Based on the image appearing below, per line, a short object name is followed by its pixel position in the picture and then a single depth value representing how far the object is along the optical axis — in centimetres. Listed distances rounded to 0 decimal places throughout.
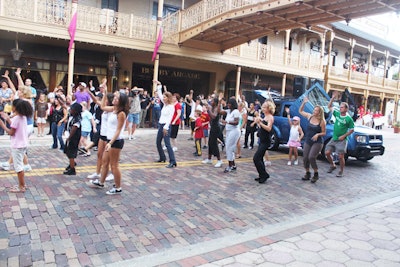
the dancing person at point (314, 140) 795
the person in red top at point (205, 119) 1052
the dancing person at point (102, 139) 654
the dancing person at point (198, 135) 1028
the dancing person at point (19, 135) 571
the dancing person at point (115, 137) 590
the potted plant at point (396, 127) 2761
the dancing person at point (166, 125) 847
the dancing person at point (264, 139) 760
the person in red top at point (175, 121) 981
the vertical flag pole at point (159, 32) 1627
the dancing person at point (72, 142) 693
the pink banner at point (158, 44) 1628
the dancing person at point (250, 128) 1217
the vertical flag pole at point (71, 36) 1414
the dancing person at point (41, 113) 1169
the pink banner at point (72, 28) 1412
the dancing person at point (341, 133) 893
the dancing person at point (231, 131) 828
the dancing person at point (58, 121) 909
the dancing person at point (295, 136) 1011
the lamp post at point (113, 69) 1700
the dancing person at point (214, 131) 890
